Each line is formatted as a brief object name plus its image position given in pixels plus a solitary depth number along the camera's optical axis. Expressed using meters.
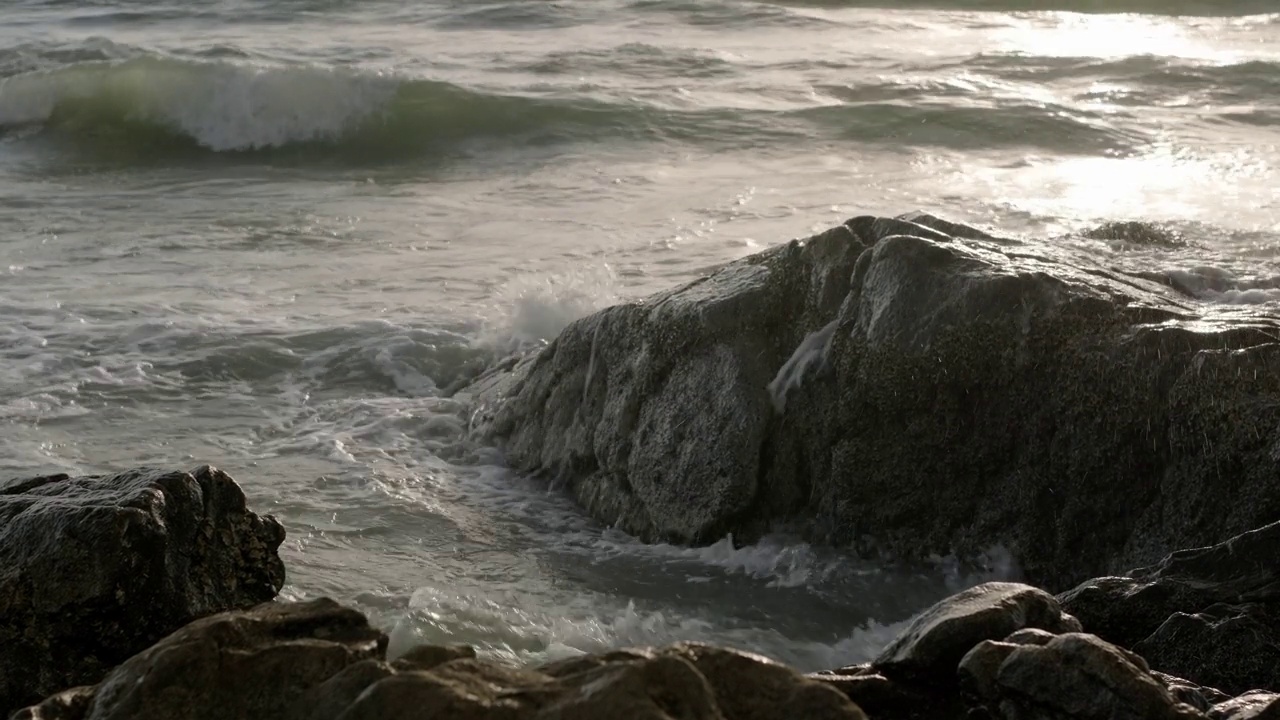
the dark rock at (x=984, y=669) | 2.86
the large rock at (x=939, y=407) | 4.41
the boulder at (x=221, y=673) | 2.40
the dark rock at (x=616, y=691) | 2.15
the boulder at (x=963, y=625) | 3.06
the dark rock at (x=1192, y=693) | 2.96
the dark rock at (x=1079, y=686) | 2.68
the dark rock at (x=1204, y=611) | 3.38
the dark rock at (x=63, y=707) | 2.55
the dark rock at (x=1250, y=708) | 2.69
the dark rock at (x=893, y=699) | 2.93
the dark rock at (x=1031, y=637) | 2.90
